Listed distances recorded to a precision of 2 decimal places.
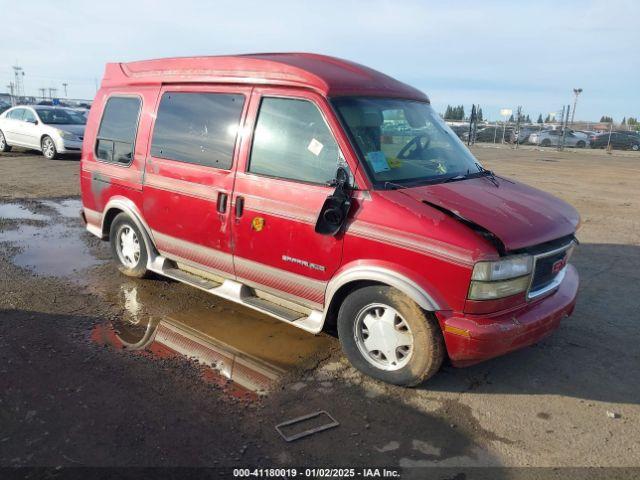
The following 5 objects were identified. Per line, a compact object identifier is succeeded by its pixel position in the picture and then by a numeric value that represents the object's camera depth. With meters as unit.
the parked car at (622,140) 31.56
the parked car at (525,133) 34.97
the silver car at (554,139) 32.97
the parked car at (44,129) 14.64
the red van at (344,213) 3.37
